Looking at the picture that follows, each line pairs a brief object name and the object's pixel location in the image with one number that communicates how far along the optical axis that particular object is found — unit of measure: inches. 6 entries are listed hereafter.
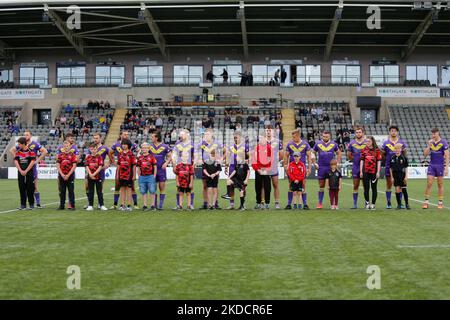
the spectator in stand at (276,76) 1977.1
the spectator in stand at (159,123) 1813.5
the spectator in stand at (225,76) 2001.7
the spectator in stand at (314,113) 1879.9
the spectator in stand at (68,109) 1966.0
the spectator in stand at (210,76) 1980.8
